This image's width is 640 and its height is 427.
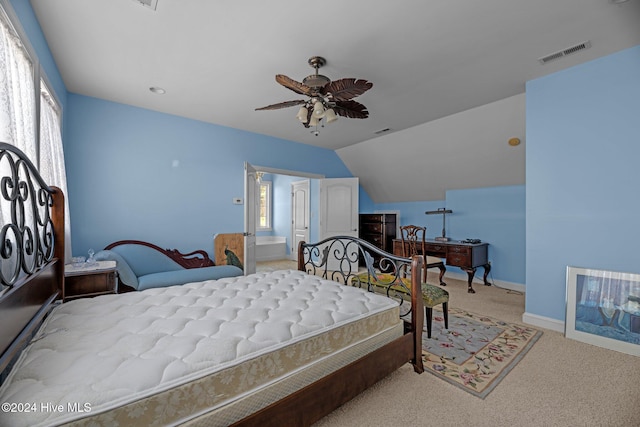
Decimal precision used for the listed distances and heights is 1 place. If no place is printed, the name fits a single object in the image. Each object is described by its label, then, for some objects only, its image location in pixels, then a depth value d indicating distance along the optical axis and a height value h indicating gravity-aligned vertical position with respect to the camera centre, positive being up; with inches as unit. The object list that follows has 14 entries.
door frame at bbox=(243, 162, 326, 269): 173.5 +28.9
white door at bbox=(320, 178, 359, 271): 228.2 +2.0
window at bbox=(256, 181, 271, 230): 309.7 +6.3
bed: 36.7 -24.3
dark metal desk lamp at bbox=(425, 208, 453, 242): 197.8 -2.1
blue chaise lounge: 121.6 -29.7
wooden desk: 171.5 -29.2
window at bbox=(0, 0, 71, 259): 58.4 +29.0
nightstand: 97.6 -26.0
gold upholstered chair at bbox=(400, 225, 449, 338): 176.2 -26.8
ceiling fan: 86.4 +40.0
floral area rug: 80.6 -50.1
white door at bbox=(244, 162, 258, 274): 171.8 -5.7
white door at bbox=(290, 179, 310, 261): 274.8 -2.8
